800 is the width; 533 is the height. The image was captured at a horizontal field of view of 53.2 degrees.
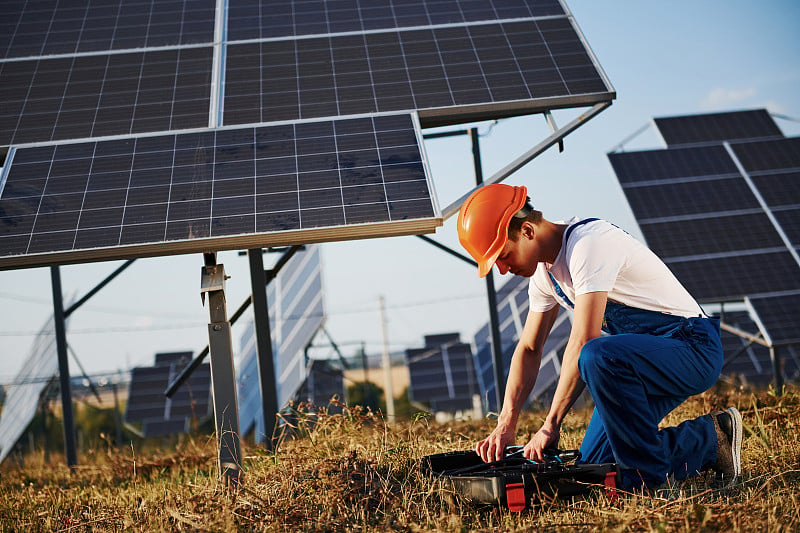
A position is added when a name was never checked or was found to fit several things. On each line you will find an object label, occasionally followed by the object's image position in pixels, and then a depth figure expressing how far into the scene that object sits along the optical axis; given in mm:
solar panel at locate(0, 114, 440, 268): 4555
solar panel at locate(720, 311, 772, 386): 15812
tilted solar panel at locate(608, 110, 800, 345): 11625
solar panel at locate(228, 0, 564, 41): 6867
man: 3477
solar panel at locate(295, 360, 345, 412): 14703
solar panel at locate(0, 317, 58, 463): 13578
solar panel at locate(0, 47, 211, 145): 5582
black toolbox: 3264
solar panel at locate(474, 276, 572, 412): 14211
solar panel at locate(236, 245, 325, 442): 13102
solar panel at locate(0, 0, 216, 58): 6629
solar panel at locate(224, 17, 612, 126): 5793
